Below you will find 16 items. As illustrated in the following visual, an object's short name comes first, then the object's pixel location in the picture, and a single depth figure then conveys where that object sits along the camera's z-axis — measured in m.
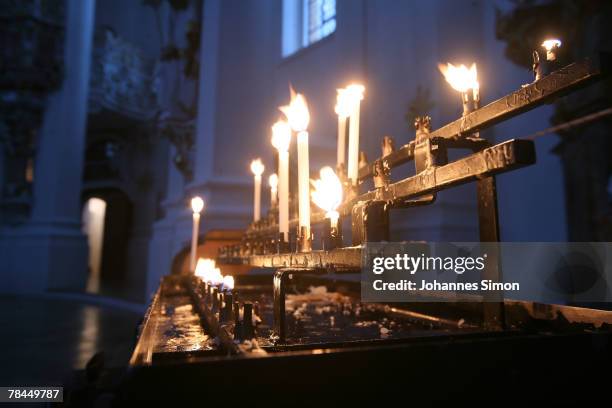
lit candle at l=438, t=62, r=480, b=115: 1.17
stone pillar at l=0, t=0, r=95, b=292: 9.93
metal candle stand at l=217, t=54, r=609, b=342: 0.81
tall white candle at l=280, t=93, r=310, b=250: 1.24
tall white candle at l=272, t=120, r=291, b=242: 1.57
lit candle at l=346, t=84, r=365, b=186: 1.45
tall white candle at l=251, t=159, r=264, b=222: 2.61
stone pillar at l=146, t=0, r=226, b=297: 5.10
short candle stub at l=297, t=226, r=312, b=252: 1.18
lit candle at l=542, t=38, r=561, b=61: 0.92
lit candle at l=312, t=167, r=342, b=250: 1.06
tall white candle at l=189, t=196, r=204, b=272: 2.69
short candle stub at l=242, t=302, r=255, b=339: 0.84
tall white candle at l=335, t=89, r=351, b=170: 1.66
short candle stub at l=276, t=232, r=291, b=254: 1.36
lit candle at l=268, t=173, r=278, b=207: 2.42
